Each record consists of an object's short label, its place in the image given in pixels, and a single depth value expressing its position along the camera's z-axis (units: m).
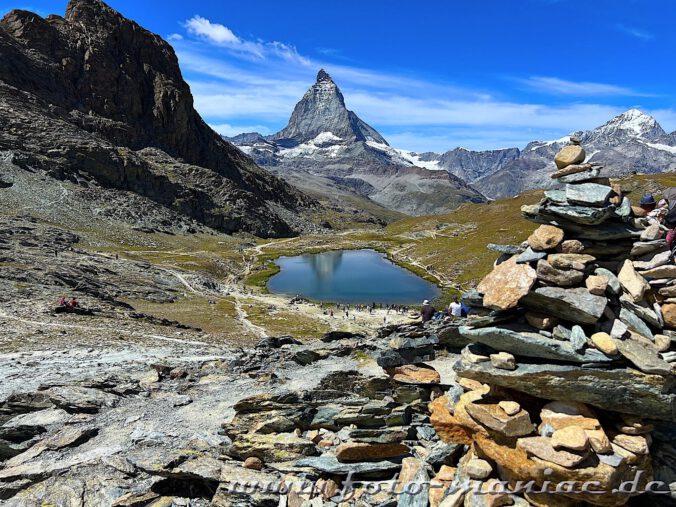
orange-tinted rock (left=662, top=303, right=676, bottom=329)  13.27
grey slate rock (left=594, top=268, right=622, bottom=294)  13.41
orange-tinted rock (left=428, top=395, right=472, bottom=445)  14.88
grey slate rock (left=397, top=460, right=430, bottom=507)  14.39
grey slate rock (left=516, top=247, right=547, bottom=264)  14.24
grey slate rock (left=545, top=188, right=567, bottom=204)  14.36
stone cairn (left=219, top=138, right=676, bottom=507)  12.23
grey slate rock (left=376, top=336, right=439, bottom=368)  22.33
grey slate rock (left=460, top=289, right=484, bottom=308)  15.03
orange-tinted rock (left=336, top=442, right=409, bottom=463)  16.42
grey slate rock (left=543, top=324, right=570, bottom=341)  13.20
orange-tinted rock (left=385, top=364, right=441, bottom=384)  20.67
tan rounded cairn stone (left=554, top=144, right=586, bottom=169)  15.25
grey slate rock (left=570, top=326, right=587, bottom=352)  12.70
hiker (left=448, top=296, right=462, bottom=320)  29.14
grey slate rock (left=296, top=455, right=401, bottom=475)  15.98
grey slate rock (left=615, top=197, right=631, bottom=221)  13.73
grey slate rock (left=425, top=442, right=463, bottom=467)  15.41
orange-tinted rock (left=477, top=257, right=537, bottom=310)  13.74
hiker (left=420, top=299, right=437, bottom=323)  32.31
